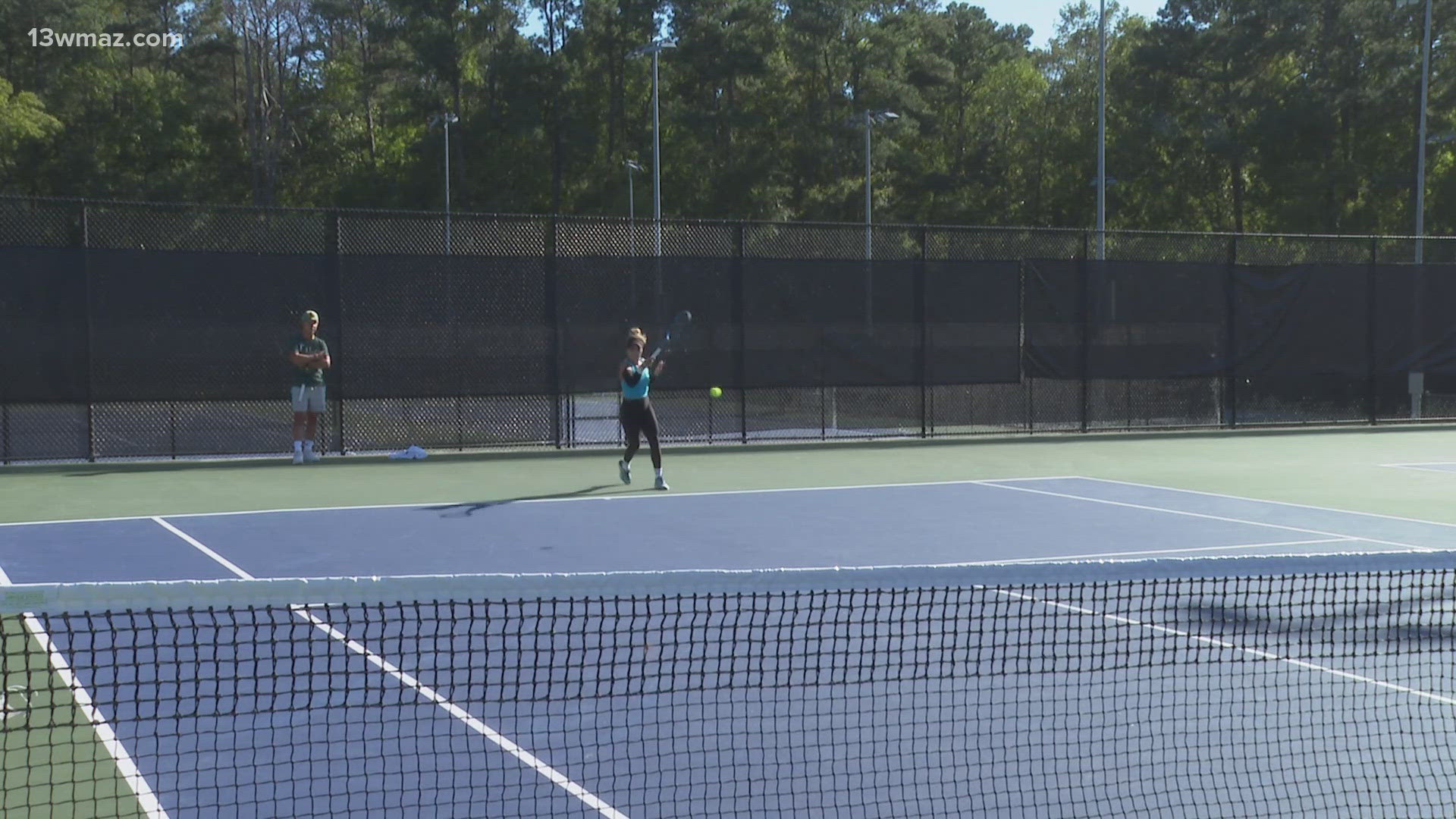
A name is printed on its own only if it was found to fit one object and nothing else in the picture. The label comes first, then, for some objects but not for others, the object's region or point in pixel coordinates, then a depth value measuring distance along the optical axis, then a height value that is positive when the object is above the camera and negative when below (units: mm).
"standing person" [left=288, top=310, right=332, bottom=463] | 14234 -341
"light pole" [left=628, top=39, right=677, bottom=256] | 16594 +4331
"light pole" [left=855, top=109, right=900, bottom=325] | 17438 +798
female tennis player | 12273 -501
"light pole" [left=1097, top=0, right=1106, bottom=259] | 28969 +4293
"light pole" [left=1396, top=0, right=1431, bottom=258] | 28422 +3803
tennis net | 4191 -1331
